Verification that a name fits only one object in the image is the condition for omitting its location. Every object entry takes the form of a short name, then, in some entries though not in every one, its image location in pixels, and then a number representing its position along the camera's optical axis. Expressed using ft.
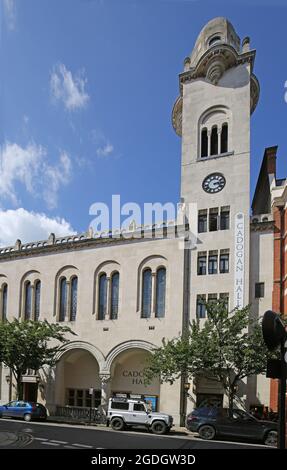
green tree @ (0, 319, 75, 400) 101.24
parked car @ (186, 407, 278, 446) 68.85
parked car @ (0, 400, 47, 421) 93.81
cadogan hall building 98.89
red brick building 91.40
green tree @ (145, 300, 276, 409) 79.66
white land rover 79.10
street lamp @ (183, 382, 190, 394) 96.94
